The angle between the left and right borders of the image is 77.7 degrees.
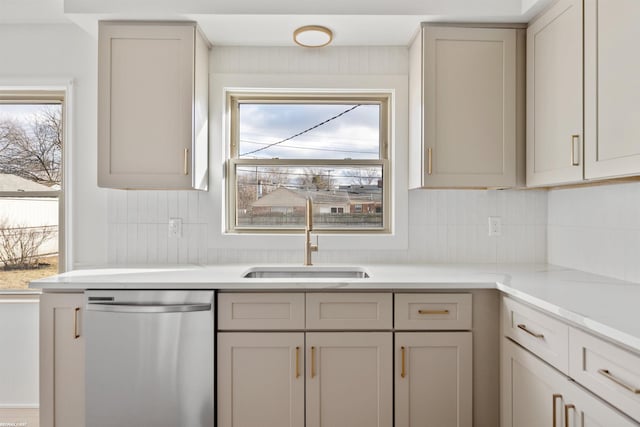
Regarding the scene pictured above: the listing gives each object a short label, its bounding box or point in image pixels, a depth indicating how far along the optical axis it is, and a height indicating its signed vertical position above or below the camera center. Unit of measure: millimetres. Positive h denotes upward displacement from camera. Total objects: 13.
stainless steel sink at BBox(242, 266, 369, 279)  2264 -341
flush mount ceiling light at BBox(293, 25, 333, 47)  2123 +970
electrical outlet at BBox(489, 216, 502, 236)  2393 -78
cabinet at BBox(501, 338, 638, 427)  1168 -637
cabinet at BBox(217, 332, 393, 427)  1789 -755
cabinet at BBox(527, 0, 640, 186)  1395 +495
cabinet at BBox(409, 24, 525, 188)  2082 +554
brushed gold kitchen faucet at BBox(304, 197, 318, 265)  2246 -123
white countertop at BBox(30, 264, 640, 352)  1321 -307
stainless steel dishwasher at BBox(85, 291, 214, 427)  1763 -649
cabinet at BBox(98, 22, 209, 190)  2088 +559
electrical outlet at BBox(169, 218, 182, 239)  2396 -96
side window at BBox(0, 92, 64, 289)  2465 +160
